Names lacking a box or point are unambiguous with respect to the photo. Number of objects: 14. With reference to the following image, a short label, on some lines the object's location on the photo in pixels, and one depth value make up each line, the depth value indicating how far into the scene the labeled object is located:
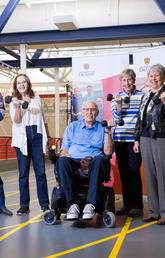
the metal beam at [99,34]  8.59
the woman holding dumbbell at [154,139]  3.15
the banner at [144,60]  4.70
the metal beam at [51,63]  12.10
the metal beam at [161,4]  7.34
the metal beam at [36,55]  12.34
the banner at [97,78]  4.70
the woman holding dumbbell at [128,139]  3.53
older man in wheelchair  3.07
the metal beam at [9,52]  10.28
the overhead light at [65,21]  6.92
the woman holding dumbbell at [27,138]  3.57
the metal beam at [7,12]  7.86
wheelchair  3.23
